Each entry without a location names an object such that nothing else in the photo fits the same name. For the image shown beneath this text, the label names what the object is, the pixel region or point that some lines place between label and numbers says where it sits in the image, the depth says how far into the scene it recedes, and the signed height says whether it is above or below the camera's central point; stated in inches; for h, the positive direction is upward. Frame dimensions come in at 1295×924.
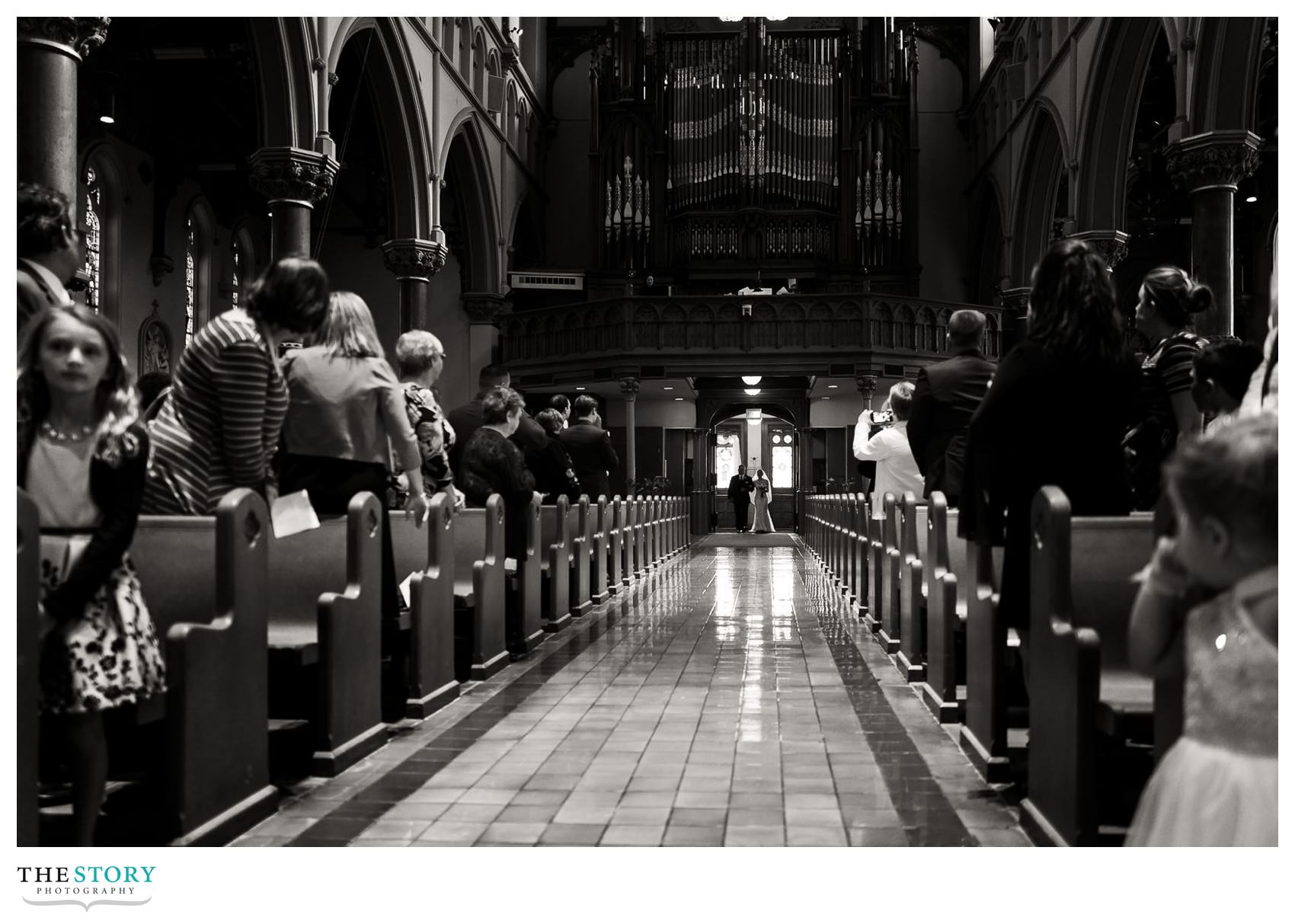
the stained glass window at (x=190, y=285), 740.6 +112.8
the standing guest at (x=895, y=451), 284.7 +3.5
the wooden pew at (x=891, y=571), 255.6 -22.5
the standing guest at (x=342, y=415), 168.4 +7.4
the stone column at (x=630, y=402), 790.5 +42.2
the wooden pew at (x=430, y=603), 185.0 -21.3
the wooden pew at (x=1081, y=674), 107.4 -20.1
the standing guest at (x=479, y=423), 285.1 +10.7
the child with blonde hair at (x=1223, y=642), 68.1 -10.7
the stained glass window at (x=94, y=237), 636.7 +122.5
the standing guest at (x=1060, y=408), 133.6 +6.4
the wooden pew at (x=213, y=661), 111.2 -19.0
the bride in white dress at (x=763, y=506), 962.1 -31.8
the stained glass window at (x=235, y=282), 802.2 +123.4
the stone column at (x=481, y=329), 831.1 +98.8
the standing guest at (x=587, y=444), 381.7 +7.2
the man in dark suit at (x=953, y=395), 196.4 +11.5
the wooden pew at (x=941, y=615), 182.2 -23.2
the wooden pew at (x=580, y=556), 328.8 -24.7
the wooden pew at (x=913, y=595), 216.2 -23.4
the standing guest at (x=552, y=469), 326.3 -0.6
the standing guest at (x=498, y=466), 260.2 +0.2
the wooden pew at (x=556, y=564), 296.0 -24.2
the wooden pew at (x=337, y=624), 148.4 -20.4
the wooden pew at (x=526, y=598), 256.7 -28.5
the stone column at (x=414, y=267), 641.0 +107.0
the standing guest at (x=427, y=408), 204.8 +10.1
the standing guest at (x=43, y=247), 113.0 +21.1
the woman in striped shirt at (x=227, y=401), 134.6 +7.6
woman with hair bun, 152.6 +12.7
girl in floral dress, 98.7 -3.2
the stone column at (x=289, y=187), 463.2 +108.4
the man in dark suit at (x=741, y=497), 987.3 -25.3
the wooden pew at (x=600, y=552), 371.2 -26.6
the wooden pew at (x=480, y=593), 222.2 -23.5
